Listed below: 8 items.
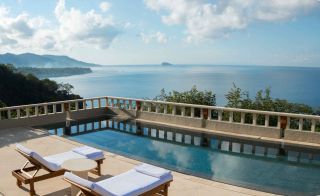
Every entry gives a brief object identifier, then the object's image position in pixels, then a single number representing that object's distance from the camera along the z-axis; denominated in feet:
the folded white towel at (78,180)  12.18
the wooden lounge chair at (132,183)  12.27
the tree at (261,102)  39.20
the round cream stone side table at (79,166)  14.57
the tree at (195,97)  44.16
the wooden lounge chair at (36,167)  15.70
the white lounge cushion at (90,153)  17.78
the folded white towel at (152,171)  14.57
